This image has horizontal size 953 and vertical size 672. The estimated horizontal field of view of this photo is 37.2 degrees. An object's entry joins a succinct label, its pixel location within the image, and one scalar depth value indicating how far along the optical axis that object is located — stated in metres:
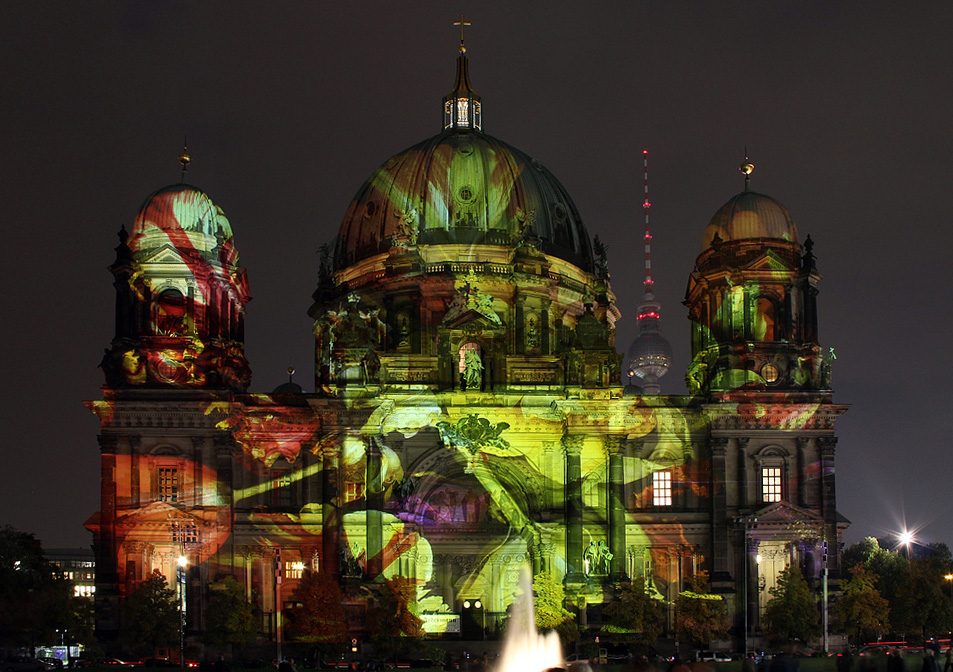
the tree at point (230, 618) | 76.75
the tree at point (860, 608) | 79.62
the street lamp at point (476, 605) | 84.19
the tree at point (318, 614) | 75.50
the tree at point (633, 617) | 77.88
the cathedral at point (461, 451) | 81.25
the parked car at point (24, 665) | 61.84
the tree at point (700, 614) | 78.81
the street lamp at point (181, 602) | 73.00
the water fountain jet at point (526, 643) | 60.89
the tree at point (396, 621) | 74.06
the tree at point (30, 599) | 69.94
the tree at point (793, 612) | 78.69
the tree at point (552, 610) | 76.81
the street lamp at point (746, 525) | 82.69
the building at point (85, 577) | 193.25
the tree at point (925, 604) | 81.94
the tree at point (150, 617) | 75.31
